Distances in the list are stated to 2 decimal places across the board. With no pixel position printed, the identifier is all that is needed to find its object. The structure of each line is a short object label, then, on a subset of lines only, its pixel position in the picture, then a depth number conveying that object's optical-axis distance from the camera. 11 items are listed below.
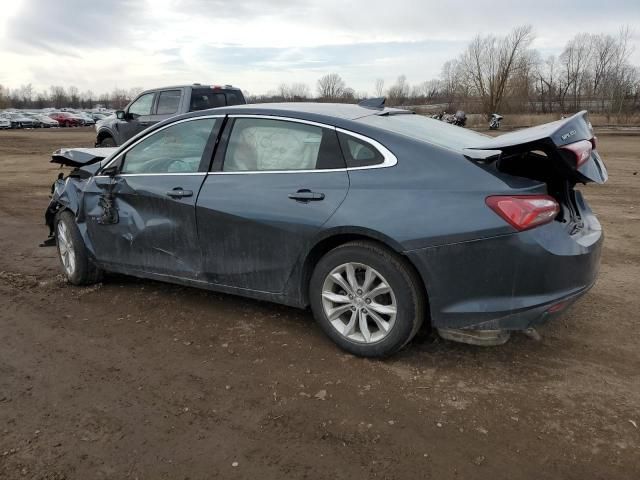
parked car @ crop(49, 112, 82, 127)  55.62
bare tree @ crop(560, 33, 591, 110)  61.56
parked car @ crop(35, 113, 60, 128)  54.34
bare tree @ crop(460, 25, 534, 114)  49.47
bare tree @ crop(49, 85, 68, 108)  131.80
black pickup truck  12.05
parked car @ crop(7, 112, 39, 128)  52.31
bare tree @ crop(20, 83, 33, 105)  127.51
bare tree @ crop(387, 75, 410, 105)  82.29
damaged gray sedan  3.18
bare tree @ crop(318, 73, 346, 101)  91.75
